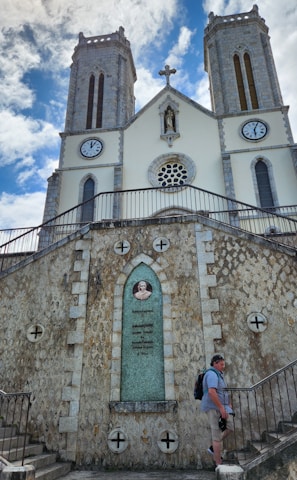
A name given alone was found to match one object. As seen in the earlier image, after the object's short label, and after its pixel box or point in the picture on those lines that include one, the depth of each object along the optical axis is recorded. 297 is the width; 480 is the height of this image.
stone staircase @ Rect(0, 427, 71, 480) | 5.27
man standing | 4.80
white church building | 6.31
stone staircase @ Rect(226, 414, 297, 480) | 4.49
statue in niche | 17.78
